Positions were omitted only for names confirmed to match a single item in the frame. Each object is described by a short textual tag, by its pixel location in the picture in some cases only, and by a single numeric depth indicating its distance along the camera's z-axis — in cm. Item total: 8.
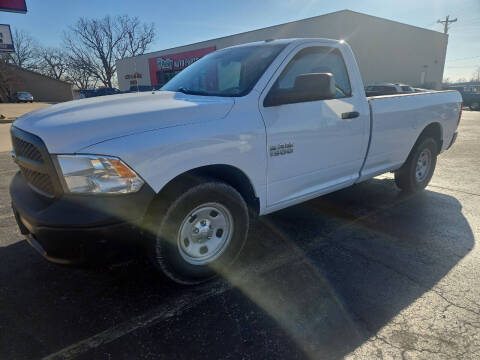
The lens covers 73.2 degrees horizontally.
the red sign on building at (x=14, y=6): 1096
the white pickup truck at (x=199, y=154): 198
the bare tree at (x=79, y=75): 5675
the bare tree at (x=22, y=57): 5994
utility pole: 3888
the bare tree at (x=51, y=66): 6334
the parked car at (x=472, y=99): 2390
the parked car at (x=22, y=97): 4206
